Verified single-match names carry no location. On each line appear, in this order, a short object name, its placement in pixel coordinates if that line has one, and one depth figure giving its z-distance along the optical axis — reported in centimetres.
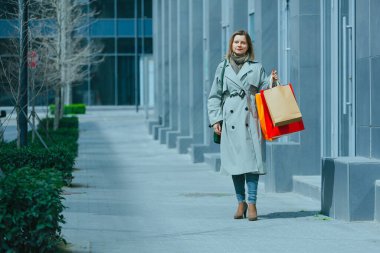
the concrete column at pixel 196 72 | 2650
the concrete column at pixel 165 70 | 3581
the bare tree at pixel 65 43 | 3120
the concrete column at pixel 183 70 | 3011
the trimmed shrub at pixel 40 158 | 1631
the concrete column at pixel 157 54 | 4134
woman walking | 1173
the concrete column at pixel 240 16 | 2077
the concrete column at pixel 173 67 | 3356
